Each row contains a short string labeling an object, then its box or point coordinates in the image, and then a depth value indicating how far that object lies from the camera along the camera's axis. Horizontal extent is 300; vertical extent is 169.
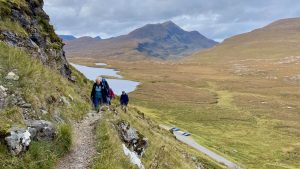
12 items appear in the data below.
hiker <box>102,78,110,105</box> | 20.70
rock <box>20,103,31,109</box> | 13.55
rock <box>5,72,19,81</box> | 14.21
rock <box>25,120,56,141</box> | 12.46
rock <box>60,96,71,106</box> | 17.52
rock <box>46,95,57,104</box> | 15.71
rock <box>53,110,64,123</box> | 15.13
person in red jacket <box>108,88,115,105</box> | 23.45
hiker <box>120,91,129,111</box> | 32.16
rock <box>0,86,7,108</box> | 12.77
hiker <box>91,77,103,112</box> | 20.39
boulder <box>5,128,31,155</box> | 10.94
